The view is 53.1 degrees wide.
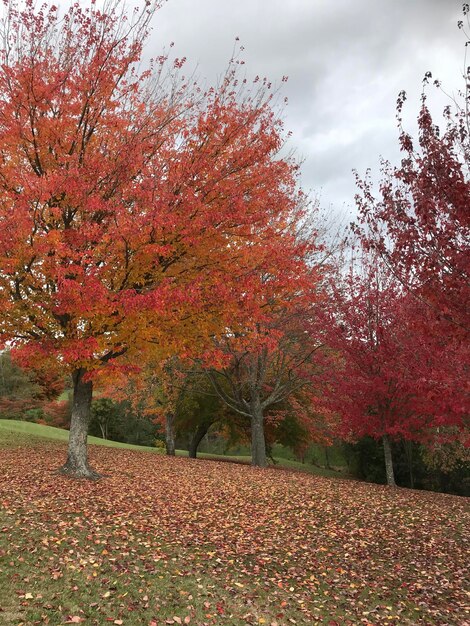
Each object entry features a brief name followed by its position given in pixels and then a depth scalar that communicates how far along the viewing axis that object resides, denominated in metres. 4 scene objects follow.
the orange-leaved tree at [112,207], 10.18
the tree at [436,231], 6.53
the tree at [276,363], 19.80
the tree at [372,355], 15.29
